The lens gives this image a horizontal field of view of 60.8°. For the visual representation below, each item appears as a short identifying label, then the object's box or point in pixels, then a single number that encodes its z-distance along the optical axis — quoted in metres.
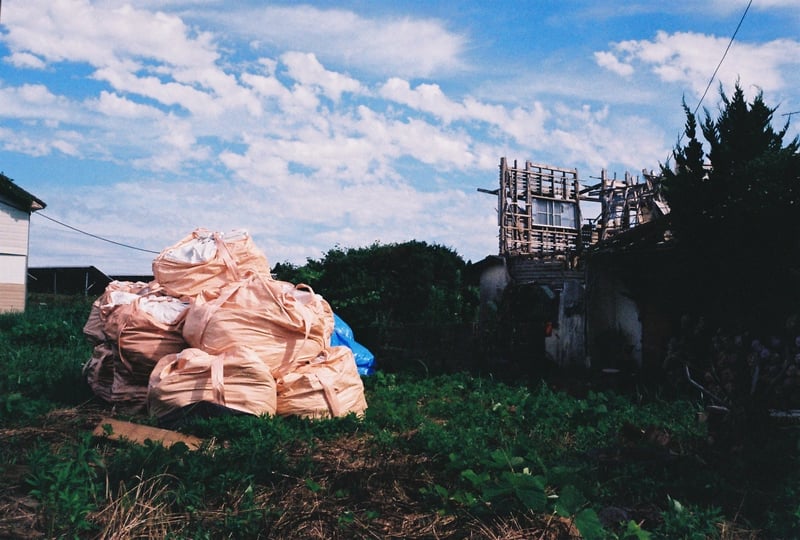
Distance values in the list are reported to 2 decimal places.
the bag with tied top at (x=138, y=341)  5.76
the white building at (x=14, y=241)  16.62
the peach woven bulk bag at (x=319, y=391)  5.55
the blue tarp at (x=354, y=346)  8.22
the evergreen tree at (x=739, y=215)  7.05
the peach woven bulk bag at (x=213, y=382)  5.11
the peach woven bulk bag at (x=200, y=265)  6.45
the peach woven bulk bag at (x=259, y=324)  5.48
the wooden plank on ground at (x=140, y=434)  4.57
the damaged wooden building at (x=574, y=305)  9.75
